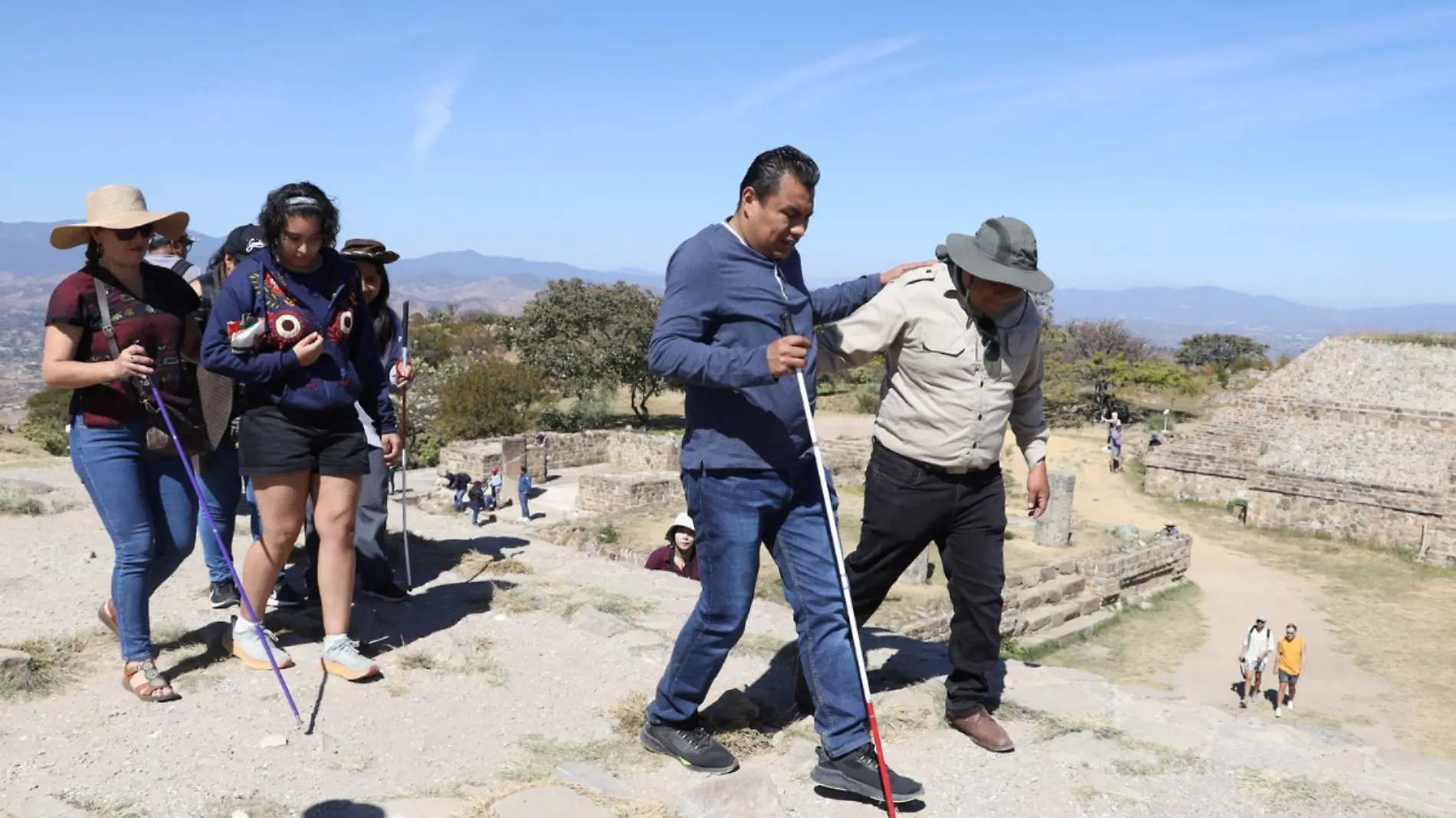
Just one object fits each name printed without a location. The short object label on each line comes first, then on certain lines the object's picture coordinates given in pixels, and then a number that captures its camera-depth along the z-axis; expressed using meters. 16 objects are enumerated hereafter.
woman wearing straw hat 3.43
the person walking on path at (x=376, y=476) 4.89
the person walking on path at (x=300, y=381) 3.44
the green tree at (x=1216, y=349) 52.78
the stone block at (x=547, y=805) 2.81
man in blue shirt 2.98
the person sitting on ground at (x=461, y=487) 17.20
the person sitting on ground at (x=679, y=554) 7.36
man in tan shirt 3.42
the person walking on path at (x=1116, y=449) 25.50
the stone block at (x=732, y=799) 2.98
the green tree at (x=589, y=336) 30.27
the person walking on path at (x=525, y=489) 18.00
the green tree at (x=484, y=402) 25.17
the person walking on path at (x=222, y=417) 3.81
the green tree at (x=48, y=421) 19.75
